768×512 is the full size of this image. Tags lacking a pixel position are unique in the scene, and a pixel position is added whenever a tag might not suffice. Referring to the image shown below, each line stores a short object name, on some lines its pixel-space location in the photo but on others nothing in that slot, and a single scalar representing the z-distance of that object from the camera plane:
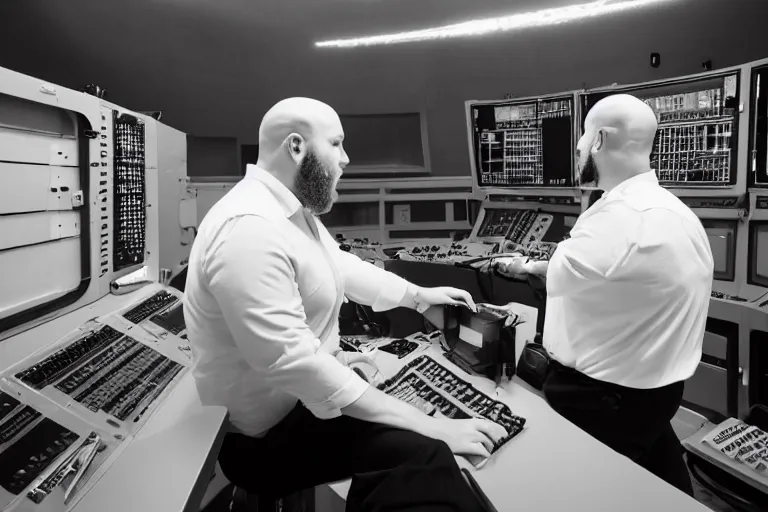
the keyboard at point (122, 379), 1.28
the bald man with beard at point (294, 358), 0.91
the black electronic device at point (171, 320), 1.80
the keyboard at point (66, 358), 1.21
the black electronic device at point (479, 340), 1.30
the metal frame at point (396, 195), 3.61
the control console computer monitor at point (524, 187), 2.76
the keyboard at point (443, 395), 1.12
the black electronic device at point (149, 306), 1.73
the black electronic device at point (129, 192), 1.86
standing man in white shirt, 1.34
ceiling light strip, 3.18
